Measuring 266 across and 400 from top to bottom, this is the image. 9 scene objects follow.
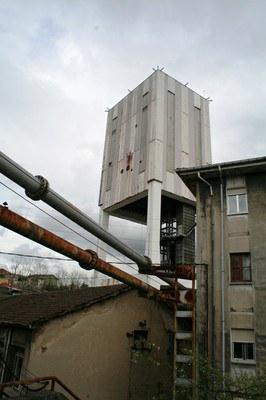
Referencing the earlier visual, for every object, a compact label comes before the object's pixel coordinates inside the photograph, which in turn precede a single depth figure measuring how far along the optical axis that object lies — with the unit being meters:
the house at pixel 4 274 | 56.51
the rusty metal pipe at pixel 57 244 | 6.89
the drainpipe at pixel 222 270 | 11.92
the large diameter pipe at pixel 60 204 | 7.12
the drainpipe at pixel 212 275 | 12.14
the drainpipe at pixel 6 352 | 12.42
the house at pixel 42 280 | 46.28
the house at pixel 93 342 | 11.82
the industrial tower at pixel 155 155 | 21.80
